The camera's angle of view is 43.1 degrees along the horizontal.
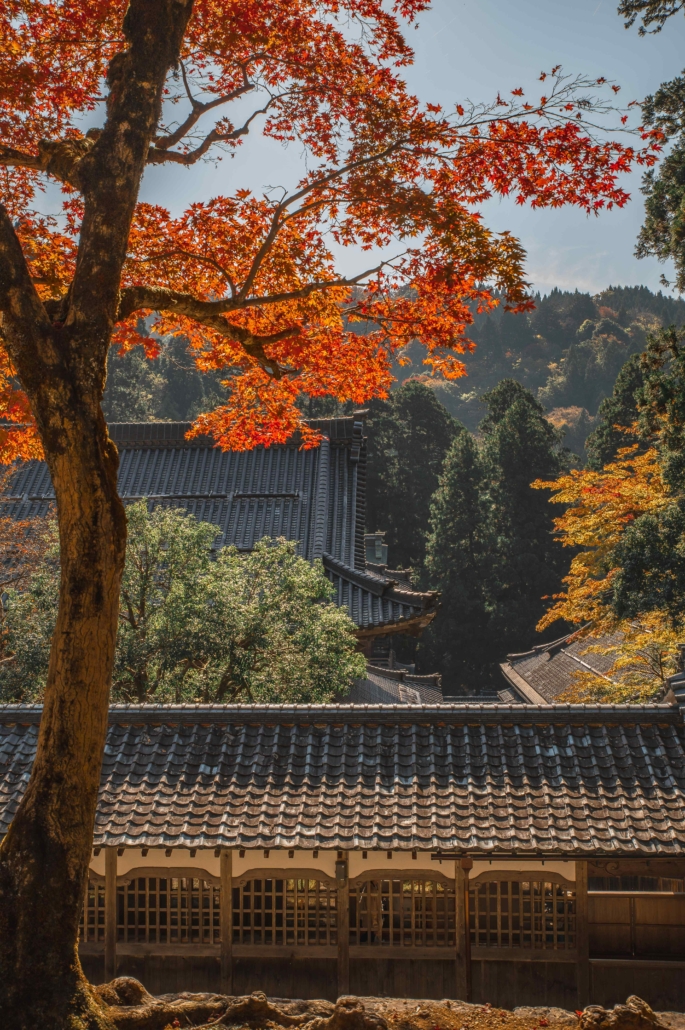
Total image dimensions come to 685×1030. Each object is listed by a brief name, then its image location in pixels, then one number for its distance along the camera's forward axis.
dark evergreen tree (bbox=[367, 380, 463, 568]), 42.56
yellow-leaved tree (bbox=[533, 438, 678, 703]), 16.00
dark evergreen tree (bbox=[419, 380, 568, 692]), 36.84
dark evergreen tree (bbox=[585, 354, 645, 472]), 31.05
